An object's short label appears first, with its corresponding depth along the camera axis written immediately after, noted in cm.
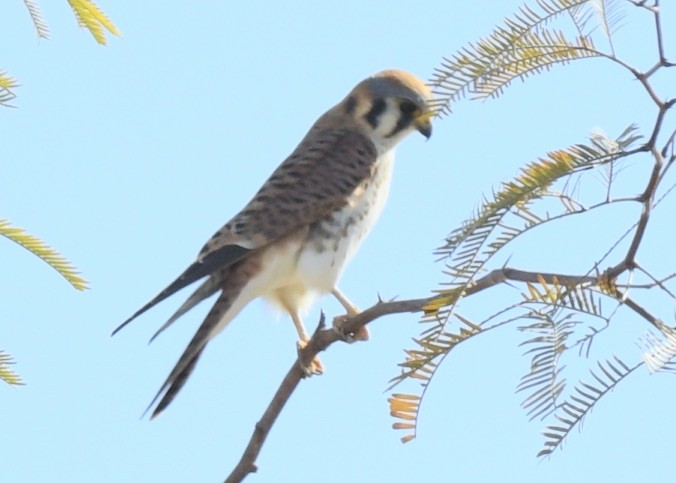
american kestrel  1070
